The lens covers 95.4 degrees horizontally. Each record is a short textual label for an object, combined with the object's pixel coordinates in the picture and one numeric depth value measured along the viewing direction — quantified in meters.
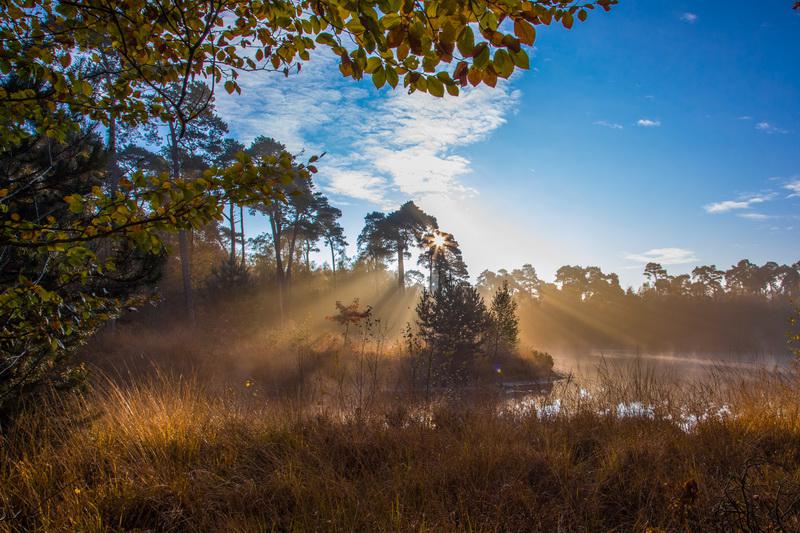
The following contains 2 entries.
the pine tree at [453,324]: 16.38
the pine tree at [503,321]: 19.67
